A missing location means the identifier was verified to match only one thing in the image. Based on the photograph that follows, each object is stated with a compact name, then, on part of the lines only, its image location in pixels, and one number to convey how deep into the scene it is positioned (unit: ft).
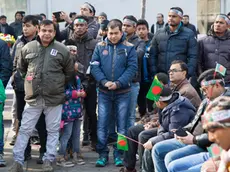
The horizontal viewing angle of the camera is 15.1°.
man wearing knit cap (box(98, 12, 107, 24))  54.10
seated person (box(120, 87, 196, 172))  31.06
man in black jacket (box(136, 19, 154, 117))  43.07
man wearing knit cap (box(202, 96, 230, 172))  18.14
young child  36.84
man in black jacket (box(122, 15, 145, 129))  41.87
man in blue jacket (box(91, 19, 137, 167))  37.01
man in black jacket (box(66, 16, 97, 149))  39.47
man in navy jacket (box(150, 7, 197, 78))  40.34
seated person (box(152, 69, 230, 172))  28.63
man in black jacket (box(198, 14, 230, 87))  40.01
